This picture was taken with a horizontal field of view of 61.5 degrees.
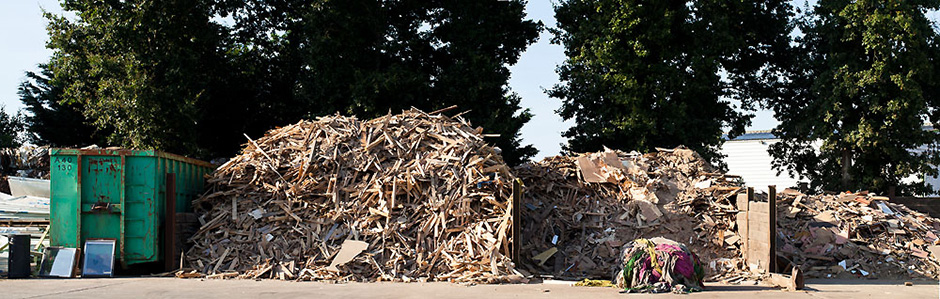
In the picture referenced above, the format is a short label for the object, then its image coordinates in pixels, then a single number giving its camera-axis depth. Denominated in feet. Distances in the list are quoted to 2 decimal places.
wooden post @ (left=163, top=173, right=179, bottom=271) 43.83
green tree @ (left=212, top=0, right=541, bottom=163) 78.84
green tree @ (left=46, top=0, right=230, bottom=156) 76.43
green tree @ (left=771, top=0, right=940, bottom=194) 82.89
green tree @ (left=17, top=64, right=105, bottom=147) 118.93
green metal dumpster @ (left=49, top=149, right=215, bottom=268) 42.63
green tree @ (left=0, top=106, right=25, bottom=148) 140.54
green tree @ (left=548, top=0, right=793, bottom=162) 83.35
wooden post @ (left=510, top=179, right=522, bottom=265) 42.37
